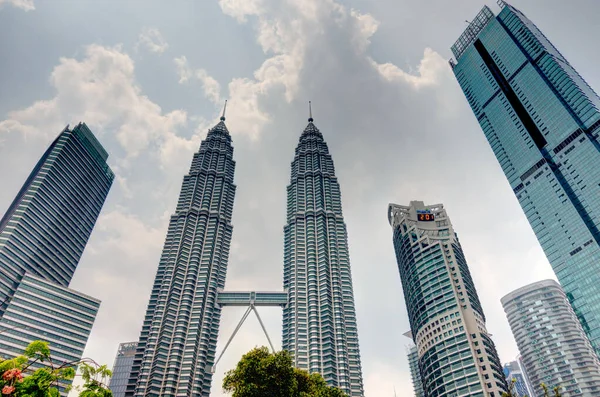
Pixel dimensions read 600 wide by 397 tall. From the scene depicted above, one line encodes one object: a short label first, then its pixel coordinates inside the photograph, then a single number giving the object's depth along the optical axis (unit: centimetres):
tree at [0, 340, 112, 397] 2203
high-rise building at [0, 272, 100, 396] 12144
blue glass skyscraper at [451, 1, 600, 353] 13138
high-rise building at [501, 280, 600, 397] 18325
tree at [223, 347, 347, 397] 6153
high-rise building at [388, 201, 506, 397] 11094
